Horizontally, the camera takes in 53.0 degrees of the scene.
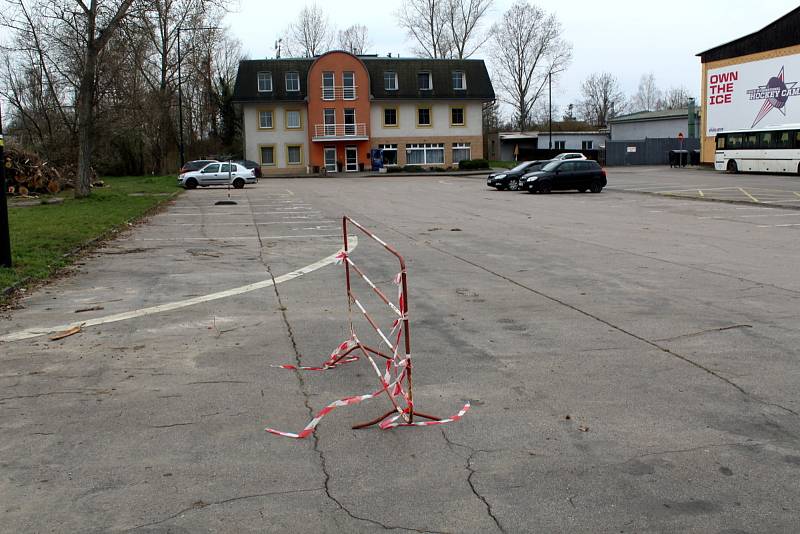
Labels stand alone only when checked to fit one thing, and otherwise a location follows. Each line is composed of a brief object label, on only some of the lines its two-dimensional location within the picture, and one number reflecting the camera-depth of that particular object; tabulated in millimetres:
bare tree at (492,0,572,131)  89438
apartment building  72062
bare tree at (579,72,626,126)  120938
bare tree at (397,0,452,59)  86375
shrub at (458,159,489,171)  67188
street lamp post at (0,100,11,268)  11961
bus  46125
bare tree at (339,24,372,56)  95219
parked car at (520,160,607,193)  36531
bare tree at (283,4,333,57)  91812
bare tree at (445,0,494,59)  85812
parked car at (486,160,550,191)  39750
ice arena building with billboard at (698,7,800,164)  53688
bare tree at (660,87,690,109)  127288
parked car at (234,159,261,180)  59812
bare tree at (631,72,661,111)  132000
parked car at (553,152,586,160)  55284
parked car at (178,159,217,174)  52150
